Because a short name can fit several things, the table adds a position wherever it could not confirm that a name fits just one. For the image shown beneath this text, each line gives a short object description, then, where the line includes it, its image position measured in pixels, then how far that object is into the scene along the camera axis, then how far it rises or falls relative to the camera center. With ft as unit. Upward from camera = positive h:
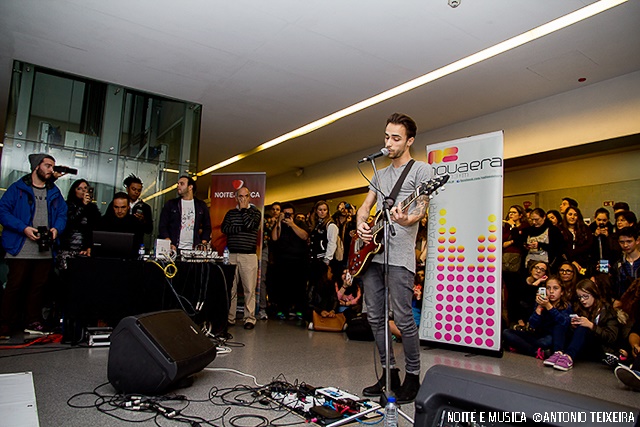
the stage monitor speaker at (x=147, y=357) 7.15 -1.88
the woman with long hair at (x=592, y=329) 12.17 -1.69
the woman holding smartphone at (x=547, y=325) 12.87 -1.74
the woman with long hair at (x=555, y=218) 16.22 +1.91
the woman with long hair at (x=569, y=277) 13.62 -0.27
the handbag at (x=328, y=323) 16.76 -2.62
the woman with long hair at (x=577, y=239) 15.07 +1.08
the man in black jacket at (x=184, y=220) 15.40 +1.03
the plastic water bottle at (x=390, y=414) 5.34 -1.92
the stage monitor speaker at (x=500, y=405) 3.23 -1.13
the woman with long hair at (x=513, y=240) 16.35 +0.99
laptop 12.19 -0.02
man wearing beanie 12.71 +0.10
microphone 6.74 +1.63
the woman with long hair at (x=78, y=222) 14.20 +0.70
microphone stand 6.16 +0.05
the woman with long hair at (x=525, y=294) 14.88 -1.02
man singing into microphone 7.48 -0.11
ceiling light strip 11.68 +6.83
